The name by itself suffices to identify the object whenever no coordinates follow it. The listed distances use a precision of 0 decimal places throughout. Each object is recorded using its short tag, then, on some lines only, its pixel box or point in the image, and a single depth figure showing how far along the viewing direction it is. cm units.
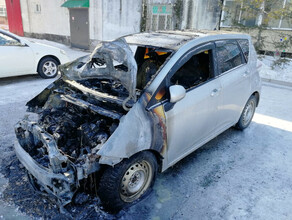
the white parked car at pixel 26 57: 688
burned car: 256
